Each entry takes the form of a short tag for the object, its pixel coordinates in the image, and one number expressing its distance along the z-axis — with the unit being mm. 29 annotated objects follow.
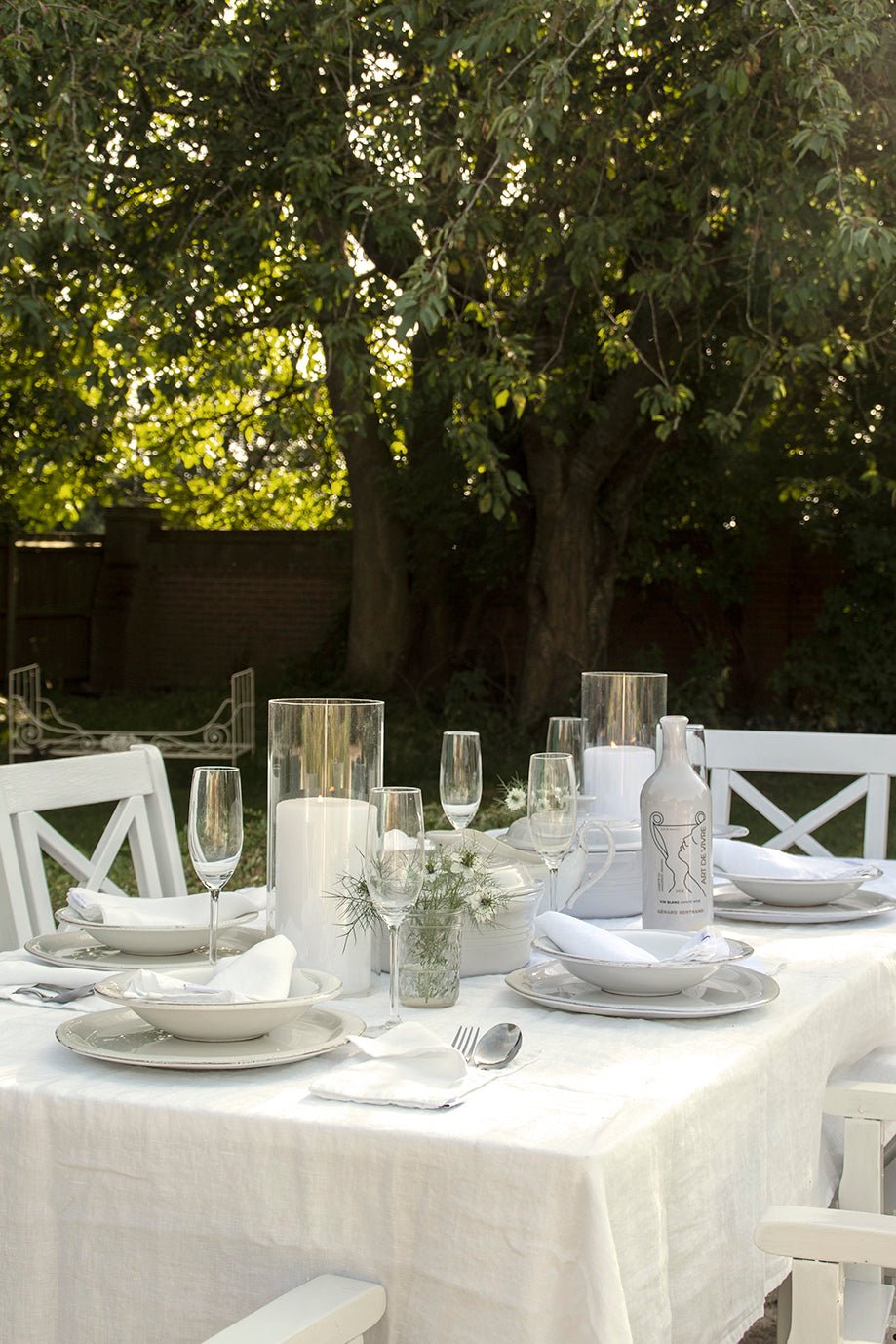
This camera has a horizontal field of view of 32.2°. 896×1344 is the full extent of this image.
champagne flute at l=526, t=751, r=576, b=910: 2148
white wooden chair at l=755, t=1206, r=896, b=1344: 1587
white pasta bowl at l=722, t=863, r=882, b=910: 2691
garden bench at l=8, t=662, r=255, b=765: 10359
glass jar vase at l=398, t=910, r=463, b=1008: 1927
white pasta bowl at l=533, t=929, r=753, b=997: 1945
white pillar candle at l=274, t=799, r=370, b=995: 2049
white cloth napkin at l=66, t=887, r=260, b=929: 2301
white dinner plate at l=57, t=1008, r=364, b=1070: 1658
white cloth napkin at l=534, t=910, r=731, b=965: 1992
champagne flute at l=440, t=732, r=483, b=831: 2424
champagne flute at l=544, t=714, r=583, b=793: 2680
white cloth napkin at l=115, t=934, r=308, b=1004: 1744
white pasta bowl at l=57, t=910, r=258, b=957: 2246
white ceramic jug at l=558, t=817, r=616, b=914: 2318
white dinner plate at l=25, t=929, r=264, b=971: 2197
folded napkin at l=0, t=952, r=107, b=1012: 2045
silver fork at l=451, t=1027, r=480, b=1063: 1746
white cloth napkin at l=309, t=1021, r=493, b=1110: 1564
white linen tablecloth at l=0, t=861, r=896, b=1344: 1426
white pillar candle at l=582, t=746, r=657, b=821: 2715
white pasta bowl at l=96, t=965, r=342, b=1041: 1694
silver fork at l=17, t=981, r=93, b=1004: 1978
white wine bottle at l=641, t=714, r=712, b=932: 2246
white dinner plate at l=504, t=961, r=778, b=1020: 1919
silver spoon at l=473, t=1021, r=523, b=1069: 1696
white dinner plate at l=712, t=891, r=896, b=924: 2613
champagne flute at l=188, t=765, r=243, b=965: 1950
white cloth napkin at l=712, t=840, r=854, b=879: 2756
